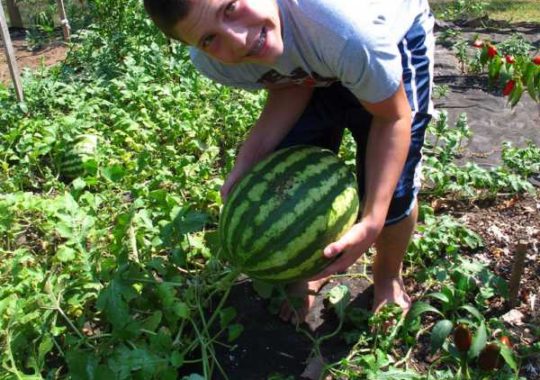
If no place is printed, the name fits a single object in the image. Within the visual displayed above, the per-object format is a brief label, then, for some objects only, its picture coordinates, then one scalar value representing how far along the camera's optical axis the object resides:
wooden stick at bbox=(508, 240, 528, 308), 2.22
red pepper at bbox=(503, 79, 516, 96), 3.19
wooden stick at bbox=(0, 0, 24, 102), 4.00
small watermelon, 3.36
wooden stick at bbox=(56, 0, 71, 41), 6.07
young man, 1.71
